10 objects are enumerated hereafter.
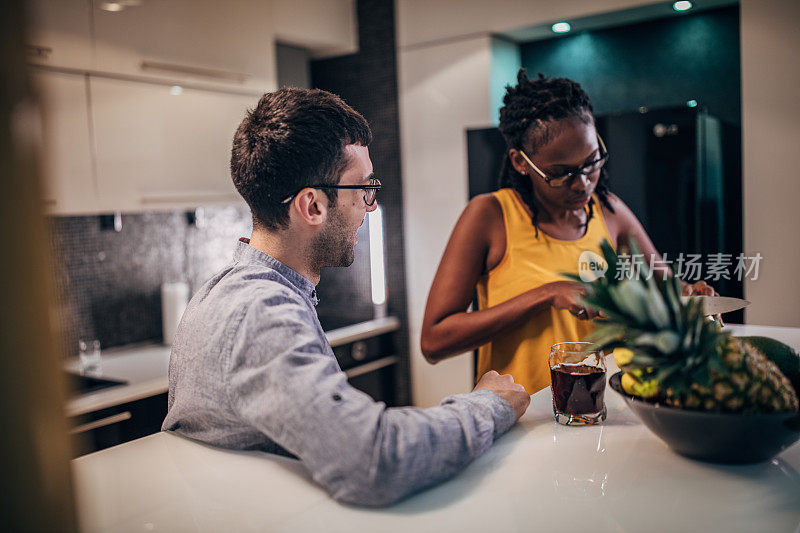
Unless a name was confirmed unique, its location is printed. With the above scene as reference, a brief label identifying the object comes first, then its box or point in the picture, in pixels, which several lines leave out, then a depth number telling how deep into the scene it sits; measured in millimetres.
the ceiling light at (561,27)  2955
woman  1626
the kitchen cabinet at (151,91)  2238
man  837
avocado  1030
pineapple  854
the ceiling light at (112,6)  2293
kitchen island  801
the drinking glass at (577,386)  1124
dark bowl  865
